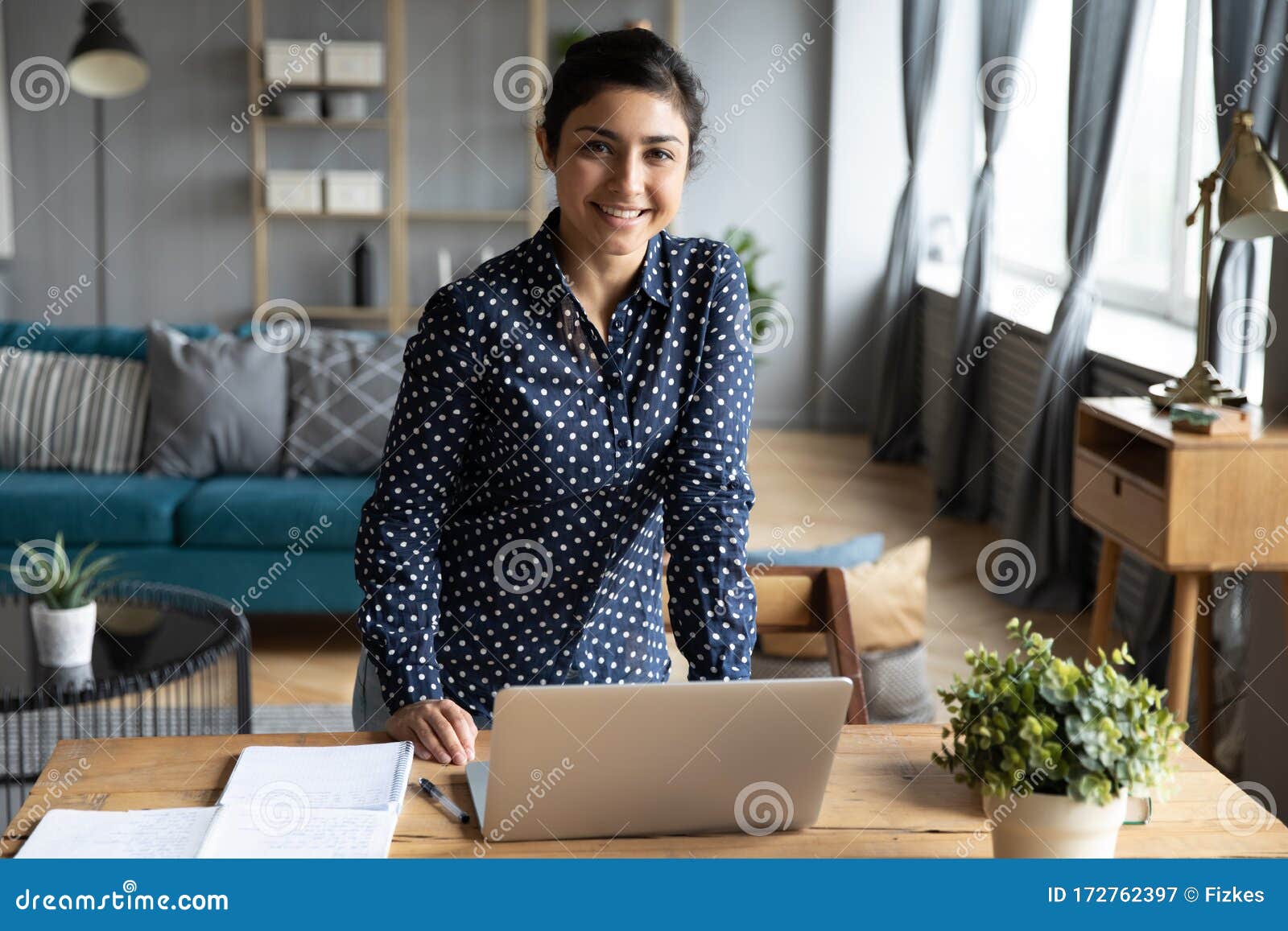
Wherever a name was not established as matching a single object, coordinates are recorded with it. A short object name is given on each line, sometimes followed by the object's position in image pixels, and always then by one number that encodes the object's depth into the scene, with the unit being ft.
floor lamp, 15.05
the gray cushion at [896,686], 8.46
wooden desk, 3.67
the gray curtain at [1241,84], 9.14
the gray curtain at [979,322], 16.53
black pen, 3.84
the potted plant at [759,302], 21.97
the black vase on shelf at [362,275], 21.53
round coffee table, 8.04
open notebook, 3.55
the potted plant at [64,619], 8.63
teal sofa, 12.00
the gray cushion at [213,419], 13.20
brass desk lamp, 8.16
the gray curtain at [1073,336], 12.75
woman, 4.46
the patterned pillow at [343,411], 13.04
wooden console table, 8.19
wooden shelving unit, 20.77
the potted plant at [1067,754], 3.29
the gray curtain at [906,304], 19.65
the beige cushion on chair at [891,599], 8.29
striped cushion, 13.23
